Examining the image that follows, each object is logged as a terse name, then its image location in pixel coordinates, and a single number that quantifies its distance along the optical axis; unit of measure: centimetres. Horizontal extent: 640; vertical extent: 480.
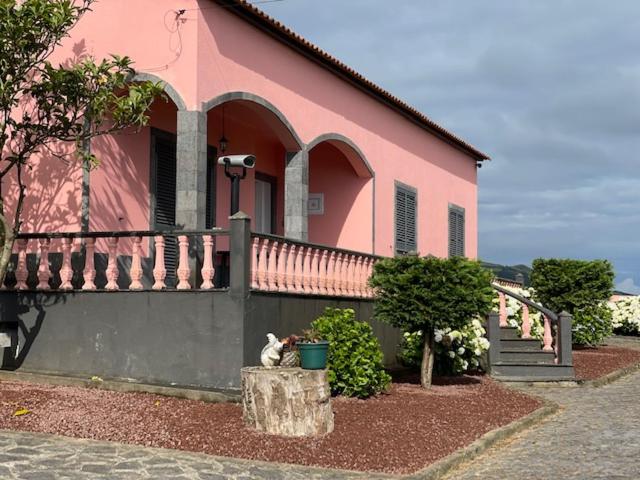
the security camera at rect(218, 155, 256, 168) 1131
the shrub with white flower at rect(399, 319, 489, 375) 1256
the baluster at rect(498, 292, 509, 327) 1476
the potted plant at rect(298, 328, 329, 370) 845
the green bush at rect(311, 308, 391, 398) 989
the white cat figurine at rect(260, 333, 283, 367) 864
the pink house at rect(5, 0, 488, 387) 1034
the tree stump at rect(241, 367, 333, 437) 759
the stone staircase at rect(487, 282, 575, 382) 1318
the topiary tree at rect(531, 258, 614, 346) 1778
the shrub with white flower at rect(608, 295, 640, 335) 2583
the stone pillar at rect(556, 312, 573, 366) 1335
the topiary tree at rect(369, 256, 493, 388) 1052
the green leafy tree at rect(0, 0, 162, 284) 929
